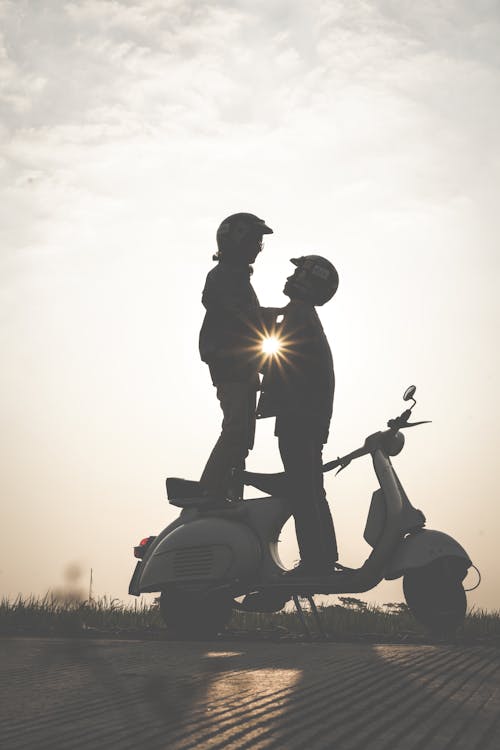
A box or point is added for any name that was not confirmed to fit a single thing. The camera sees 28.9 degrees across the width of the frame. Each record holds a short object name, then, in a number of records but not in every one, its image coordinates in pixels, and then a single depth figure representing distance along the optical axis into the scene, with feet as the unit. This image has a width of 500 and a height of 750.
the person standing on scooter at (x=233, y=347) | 18.37
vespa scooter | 15.87
